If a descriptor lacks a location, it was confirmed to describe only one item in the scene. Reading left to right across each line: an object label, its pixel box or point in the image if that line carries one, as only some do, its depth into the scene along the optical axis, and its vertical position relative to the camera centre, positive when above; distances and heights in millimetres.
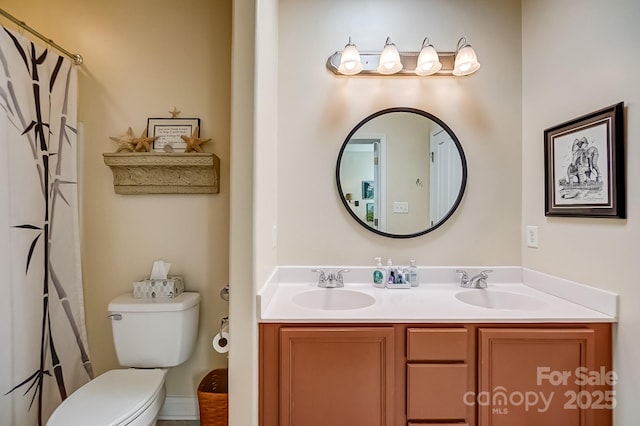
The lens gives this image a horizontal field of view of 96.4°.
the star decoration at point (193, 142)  1661 +434
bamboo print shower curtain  1274 -108
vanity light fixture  1641 +912
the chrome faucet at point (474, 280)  1691 -376
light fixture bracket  1739 +945
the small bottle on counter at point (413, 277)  1708 -362
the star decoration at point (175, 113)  1723 +623
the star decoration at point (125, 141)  1663 +433
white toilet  1298 -704
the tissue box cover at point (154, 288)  1599 -408
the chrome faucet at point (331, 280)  1703 -382
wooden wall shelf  1675 +218
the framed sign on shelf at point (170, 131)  1718 +511
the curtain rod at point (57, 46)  1360 +933
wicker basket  1489 -1002
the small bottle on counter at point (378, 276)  1712 -361
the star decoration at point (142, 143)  1654 +422
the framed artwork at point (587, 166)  1188 +239
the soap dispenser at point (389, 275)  1699 -350
